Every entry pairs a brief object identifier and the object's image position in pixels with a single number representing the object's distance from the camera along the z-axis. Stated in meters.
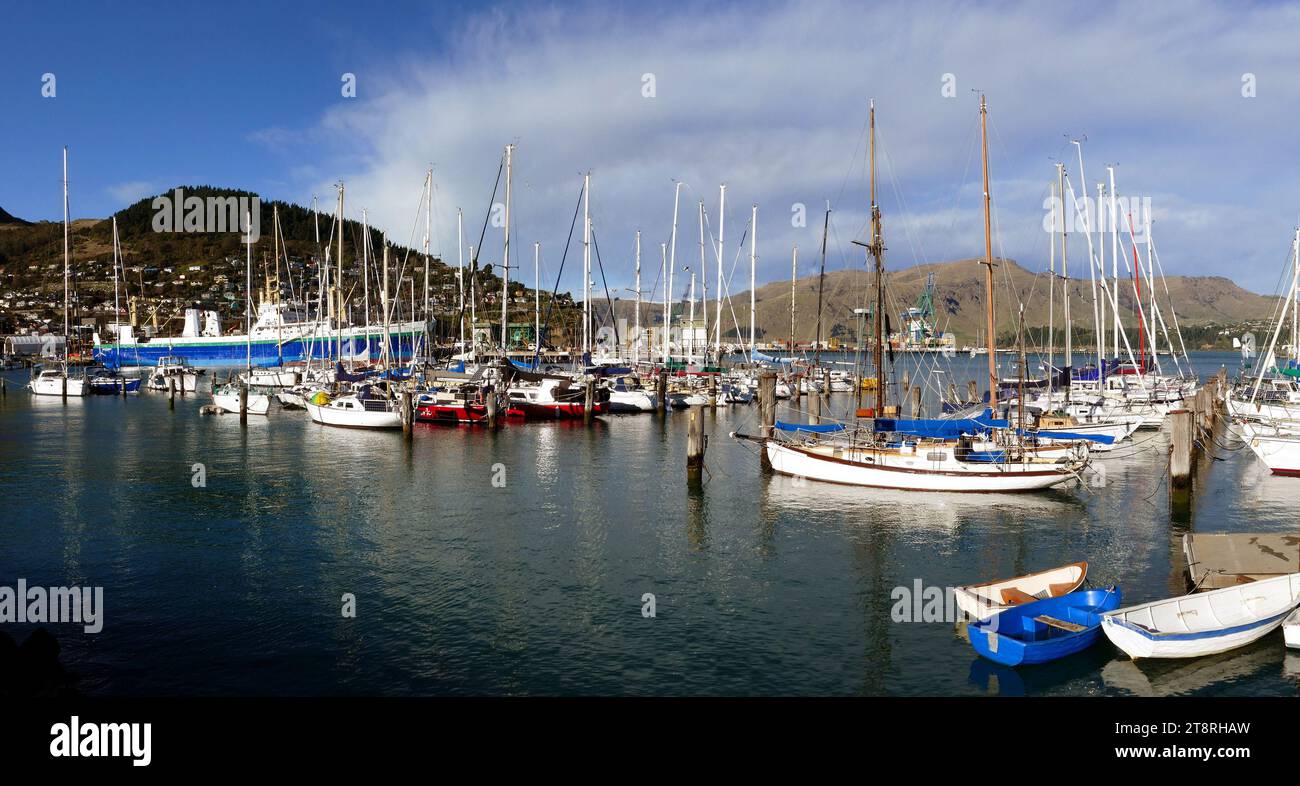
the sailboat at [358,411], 56.09
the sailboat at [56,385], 84.19
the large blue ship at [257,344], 114.89
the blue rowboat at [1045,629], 16.23
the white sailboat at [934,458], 33.53
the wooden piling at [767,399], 46.85
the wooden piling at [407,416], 49.88
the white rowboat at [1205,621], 16.48
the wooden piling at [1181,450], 30.55
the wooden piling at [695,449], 35.69
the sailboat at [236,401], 66.50
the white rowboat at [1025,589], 18.23
